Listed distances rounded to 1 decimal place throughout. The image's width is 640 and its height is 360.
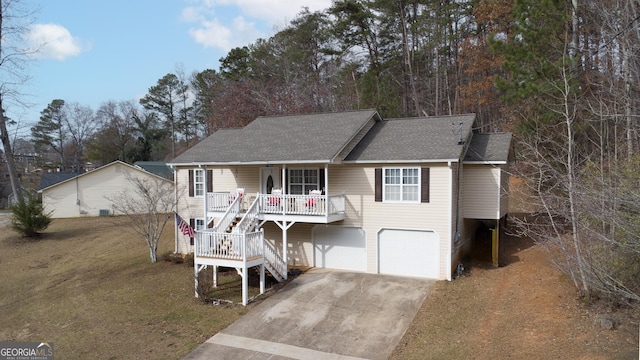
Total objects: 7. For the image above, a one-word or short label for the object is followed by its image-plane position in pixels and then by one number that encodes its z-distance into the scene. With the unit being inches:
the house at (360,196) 614.9
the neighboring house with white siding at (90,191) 1395.2
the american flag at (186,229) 607.5
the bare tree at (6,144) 885.2
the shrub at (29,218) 1031.0
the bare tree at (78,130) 2573.8
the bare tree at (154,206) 796.6
